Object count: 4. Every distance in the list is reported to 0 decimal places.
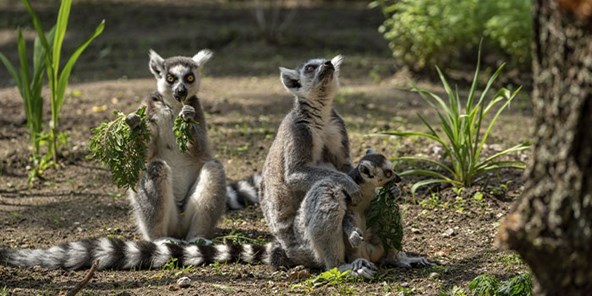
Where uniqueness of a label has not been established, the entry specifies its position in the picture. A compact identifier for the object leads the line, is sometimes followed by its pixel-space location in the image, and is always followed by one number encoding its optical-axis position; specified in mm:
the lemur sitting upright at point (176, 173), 12305
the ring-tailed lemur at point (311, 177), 10523
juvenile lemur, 10633
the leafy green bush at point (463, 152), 12977
